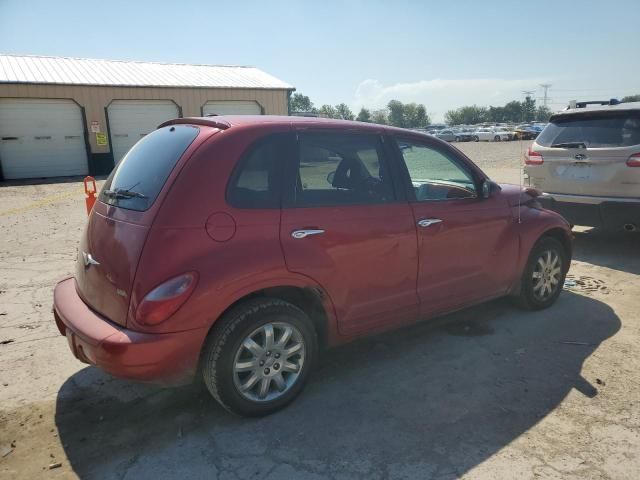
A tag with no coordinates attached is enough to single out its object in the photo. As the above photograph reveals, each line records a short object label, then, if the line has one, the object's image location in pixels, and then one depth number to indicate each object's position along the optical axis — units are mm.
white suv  5898
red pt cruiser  2635
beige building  19250
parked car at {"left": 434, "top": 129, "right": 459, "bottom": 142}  52281
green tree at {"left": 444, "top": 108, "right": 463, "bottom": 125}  130375
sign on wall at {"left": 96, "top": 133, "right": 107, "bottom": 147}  20562
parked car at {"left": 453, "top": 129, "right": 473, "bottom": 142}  50638
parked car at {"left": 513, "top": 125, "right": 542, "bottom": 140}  45375
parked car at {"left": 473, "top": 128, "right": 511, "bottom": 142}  47188
